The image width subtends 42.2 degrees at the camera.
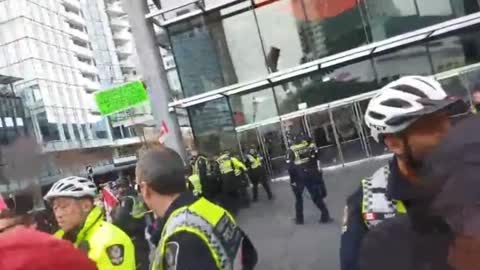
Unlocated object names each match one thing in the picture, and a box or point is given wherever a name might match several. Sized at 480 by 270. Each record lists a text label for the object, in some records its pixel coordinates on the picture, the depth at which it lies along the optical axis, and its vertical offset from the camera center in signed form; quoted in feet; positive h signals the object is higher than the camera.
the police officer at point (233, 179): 24.84 -1.85
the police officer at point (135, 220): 14.90 -1.69
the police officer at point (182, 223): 6.67 -0.91
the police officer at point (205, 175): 24.90 -1.39
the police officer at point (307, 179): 23.30 -2.38
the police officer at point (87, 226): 8.93 -0.88
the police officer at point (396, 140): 5.70 -0.46
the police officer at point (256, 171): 24.52 -1.72
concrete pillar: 23.81 +3.13
